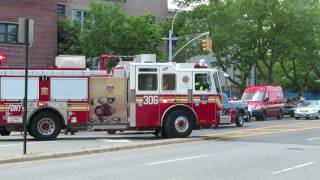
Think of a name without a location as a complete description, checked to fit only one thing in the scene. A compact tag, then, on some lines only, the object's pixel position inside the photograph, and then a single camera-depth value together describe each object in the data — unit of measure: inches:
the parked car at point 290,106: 2043.8
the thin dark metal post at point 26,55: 642.2
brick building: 1937.7
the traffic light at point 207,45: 1616.6
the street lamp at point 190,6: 2206.8
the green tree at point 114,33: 1863.9
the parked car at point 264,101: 1774.1
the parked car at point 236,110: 1321.4
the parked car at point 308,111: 1857.8
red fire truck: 900.6
